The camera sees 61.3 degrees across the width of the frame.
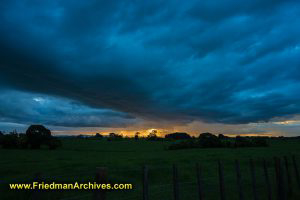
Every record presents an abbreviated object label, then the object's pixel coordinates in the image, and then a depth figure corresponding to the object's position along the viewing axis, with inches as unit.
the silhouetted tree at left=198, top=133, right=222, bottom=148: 2723.9
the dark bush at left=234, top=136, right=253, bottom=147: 2870.6
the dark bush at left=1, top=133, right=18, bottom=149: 1656.0
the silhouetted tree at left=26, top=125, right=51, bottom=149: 1718.8
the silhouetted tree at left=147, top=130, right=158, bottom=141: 4266.5
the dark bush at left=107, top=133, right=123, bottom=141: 3799.2
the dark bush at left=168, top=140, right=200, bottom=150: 2430.5
